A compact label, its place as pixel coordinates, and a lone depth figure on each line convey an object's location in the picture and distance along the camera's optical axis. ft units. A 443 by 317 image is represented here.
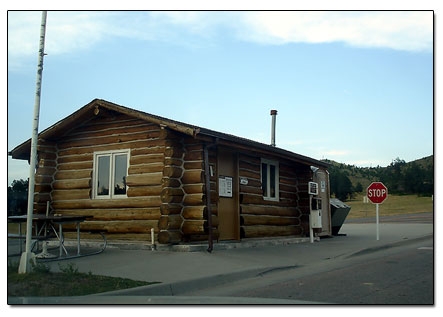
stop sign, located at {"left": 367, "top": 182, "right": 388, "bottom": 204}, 58.54
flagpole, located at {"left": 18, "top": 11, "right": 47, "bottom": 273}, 27.94
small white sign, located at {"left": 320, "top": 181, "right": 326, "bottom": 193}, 64.35
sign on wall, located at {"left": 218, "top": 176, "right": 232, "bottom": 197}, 45.11
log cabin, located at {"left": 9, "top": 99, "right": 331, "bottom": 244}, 41.27
